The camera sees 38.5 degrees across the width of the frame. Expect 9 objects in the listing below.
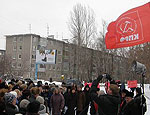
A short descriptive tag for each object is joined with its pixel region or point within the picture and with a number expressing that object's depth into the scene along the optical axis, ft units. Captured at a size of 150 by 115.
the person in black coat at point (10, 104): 14.25
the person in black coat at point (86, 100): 30.12
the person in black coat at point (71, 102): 29.09
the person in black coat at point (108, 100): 13.98
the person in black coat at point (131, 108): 14.30
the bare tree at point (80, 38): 138.62
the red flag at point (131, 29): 19.34
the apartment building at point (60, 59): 143.12
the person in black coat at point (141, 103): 14.10
